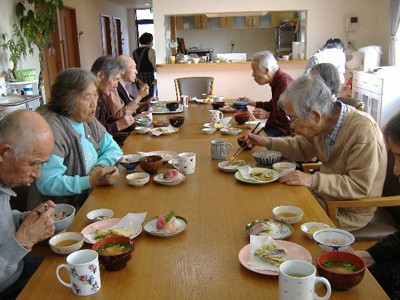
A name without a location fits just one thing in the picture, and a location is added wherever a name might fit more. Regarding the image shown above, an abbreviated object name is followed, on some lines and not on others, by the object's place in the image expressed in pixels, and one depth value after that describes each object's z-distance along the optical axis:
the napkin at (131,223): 1.34
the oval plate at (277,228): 1.29
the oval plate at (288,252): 1.11
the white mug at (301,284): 0.88
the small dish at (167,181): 1.77
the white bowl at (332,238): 1.19
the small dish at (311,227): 1.29
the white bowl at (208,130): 2.71
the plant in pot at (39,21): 5.57
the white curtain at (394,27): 5.49
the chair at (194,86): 4.75
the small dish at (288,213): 1.38
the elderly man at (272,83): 3.30
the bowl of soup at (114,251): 1.12
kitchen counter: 5.92
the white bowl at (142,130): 2.78
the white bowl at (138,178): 1.76
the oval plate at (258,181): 1.74
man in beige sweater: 1.79
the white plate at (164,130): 2.71
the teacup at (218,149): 2.12
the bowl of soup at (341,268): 1.00
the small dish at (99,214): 1.46
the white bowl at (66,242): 1.24
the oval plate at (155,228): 1.32
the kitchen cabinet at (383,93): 4.96
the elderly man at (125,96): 3.35
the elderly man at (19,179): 1.29
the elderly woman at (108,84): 3.06
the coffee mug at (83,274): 1.01
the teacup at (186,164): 1.89
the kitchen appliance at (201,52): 8.44
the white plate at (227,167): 1.91
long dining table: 1.05
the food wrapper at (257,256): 1.12
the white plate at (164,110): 3.50
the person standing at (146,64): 6.59
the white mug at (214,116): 3.01
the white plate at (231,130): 2.67
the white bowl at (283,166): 1.90
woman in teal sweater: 1.79
